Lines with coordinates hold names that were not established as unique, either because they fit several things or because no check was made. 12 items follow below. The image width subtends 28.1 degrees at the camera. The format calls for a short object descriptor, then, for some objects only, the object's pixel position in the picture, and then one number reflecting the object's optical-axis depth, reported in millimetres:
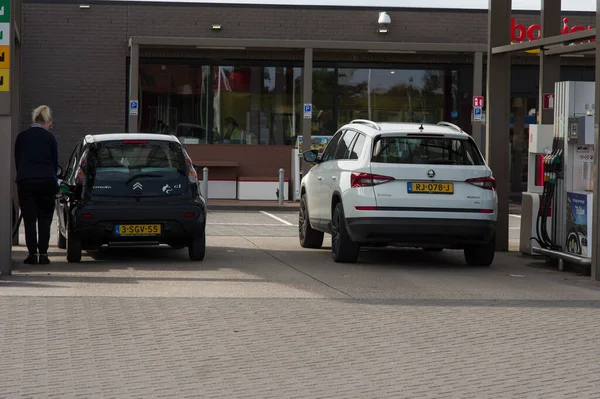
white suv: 13617
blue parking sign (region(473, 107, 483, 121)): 29328
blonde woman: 13516
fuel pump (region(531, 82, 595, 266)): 13773
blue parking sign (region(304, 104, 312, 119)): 28844
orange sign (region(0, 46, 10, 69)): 12102
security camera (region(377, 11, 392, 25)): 31672
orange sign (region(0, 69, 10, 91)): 12211
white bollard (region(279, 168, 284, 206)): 28453
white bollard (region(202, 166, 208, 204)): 27219
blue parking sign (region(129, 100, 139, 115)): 28047
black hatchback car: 13656
